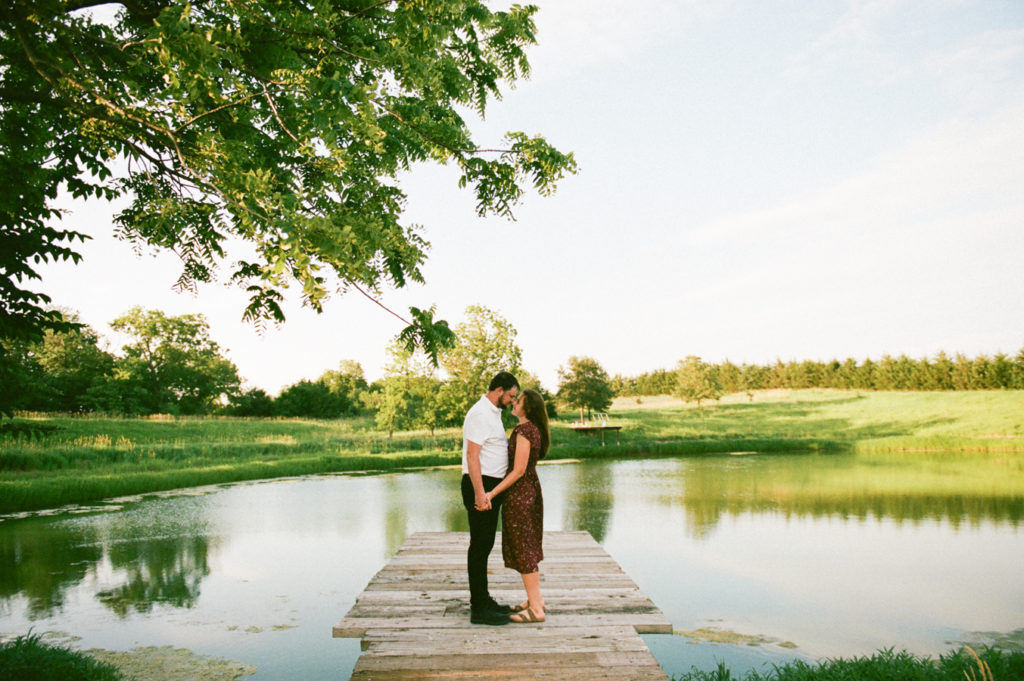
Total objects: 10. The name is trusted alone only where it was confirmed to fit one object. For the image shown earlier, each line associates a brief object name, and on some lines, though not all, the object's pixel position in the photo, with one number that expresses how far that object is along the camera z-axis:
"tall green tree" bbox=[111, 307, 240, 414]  49.31
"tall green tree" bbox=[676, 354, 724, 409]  52.84
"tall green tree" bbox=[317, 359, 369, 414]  70.12
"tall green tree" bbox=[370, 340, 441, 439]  28.47
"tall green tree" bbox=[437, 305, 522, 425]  27.19
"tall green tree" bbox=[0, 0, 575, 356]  3.36
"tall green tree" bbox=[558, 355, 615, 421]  41.34
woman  4.73
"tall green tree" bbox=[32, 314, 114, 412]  41.97
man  4.68
